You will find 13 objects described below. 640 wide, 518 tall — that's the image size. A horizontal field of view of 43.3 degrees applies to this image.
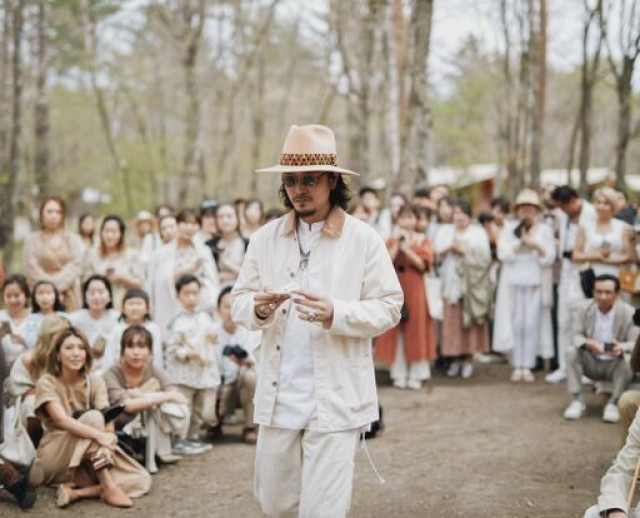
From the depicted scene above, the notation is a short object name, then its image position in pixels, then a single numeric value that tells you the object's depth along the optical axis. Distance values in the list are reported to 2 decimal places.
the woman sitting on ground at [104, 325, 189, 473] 6.09
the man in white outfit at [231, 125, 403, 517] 3.54
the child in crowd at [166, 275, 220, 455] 6.83
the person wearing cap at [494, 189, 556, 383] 9.13
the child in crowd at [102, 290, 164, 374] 6.55
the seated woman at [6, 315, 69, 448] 5.88
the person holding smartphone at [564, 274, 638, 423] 7.18
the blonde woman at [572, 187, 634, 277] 8.20
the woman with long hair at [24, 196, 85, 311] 8.07
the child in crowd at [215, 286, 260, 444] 7.06
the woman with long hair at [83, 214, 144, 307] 8.40
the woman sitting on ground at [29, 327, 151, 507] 5.51
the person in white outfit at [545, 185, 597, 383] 8.76
